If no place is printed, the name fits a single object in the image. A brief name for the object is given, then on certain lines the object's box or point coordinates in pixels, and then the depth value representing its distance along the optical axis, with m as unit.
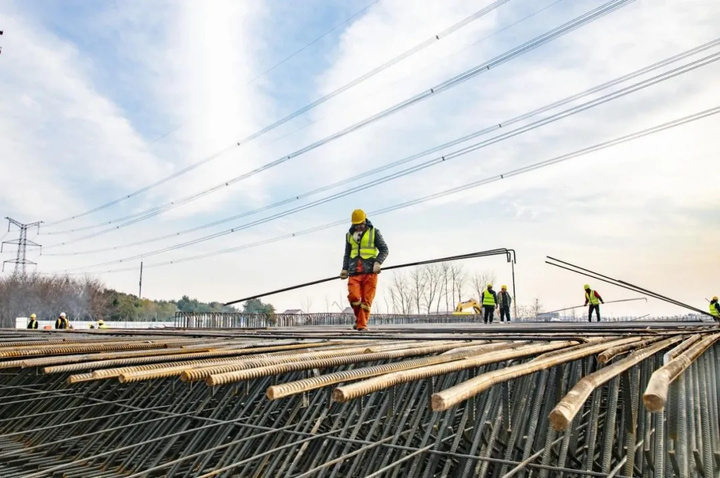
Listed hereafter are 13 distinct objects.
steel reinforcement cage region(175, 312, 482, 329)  18.52
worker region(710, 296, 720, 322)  19.58
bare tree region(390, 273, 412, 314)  63.41
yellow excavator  30.77
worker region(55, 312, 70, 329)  18.19
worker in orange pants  7.41
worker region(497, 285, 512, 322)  19.72
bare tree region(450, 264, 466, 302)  62.66
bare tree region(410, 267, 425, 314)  63.30
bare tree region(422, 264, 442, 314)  62.69
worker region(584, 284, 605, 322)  18.05
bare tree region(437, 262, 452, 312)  62.07
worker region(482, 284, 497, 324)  17.77
